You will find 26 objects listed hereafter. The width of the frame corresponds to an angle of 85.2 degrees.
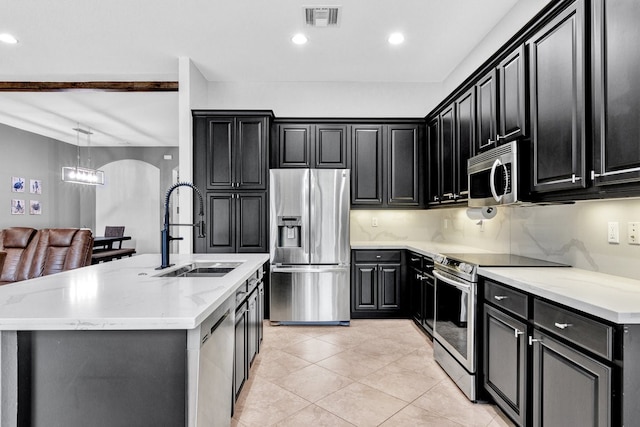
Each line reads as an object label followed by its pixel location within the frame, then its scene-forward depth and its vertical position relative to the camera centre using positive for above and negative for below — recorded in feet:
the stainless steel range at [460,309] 7.43 -2.25
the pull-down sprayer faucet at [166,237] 7.04 -0.46
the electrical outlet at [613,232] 6.16 -0.33
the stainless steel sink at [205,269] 7.41 -1.24
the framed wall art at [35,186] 23.34 +1.93
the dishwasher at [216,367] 4.22 -2.11
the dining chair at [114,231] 25.25 -1.23
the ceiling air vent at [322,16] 9.17 +5.42
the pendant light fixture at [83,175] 22.18 +2.64
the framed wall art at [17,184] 22.02 +1.93
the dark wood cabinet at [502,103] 7.27 +2.56
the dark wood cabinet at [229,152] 12.73 +2.28
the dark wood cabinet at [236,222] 12.71 -0.29
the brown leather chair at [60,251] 9.95 -1.06
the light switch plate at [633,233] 5.75 -0.32
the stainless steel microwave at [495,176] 7.23 +0.86
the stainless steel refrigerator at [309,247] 12.44 -1.17
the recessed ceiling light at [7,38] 10.68 +5.51
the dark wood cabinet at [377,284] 12.93 -2.61
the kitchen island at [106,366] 3.83 -1.75
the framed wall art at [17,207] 21.97 +0.47
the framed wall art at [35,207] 23.26 +0.49
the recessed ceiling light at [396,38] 10.63 +5.47
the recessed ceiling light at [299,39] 10.62 +5.44
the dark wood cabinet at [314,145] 13.64 +2.72
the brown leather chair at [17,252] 9.83 -1.10
